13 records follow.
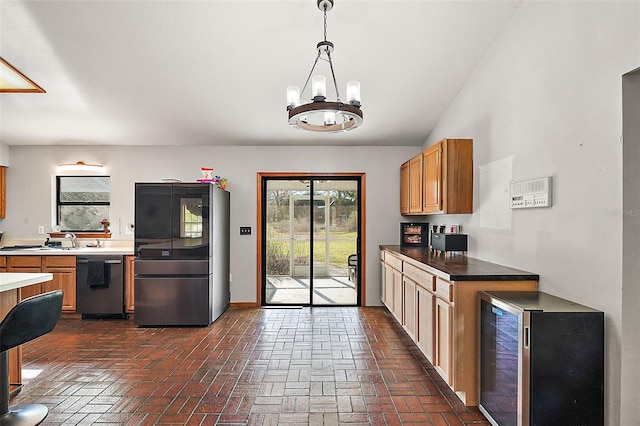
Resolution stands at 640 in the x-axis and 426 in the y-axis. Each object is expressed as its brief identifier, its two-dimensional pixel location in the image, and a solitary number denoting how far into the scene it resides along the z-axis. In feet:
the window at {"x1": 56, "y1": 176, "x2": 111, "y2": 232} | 17.72
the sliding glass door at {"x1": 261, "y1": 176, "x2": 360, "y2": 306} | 17.89
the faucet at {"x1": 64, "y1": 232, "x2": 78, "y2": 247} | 17.19
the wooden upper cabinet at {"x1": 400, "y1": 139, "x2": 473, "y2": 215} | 11.64
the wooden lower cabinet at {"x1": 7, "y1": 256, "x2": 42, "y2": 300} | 15.51
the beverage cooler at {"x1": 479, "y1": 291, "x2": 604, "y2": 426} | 6.20
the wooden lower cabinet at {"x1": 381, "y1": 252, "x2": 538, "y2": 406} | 8.36
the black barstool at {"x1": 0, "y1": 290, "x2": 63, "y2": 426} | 6.97
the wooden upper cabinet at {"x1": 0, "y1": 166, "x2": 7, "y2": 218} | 17.24
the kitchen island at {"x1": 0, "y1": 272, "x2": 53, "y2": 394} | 7.98
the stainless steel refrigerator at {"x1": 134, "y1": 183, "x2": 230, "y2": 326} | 14.52
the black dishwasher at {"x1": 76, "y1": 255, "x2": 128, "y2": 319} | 15.25
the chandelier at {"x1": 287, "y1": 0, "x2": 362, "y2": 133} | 7.68
